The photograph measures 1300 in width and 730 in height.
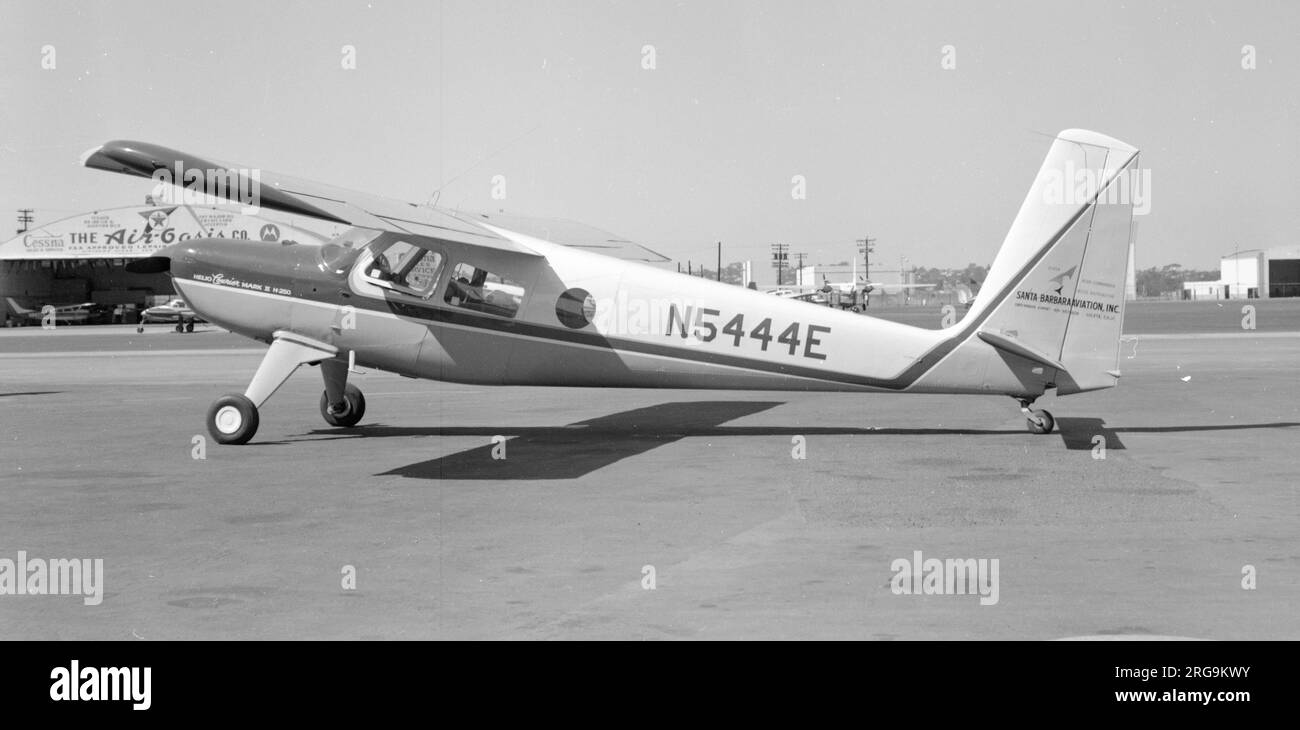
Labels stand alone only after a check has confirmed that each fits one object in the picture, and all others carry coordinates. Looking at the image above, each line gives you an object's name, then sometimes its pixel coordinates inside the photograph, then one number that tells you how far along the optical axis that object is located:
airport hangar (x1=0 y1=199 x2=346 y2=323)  77.25
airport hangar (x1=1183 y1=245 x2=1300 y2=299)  143.50
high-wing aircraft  12.27
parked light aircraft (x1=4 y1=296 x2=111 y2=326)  76.12
